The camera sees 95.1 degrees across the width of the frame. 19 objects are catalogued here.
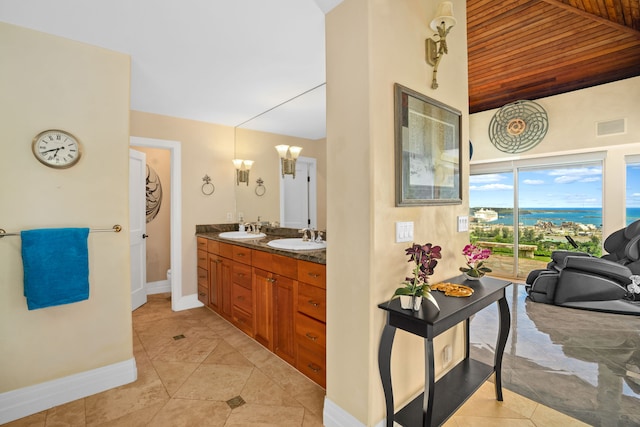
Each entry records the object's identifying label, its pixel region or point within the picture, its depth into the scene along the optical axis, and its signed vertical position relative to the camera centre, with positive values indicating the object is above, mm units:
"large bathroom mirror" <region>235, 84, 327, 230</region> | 2750 +513
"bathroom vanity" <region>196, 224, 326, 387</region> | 1973 -692
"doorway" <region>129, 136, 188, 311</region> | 3674 -149
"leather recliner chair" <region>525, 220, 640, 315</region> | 3541 -865
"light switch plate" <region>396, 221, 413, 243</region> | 1590 -109
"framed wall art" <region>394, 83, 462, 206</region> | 1590 +376
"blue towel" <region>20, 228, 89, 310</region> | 1835 -338
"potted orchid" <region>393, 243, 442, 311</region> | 1379 -311
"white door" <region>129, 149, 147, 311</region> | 3623 -160
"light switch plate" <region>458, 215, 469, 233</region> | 2148 -86
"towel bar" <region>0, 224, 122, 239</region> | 2099 -114
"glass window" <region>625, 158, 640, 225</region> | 3977 +268
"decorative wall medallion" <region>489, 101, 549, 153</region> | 4590 +1386
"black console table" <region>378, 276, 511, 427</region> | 1317 -724
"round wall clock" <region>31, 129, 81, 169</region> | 1911 +439
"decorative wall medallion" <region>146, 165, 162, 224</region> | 4430 +299
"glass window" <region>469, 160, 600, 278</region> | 4465 -13
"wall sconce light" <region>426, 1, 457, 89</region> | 1626 +1052
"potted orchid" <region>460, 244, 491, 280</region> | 1871 -328
